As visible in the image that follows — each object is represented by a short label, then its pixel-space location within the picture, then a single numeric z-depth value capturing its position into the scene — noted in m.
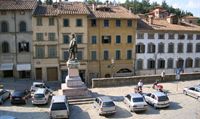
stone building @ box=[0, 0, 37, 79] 47.38
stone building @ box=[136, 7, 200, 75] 51.91
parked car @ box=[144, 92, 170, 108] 28.41
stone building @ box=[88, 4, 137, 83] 49.62
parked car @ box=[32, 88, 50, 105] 29.38
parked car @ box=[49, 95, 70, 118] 24.78
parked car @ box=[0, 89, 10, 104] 30.86
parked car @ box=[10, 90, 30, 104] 30.22
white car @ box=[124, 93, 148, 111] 27.23
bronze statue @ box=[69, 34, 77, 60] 32.68
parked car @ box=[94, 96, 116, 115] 26.08
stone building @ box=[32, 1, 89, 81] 47.81
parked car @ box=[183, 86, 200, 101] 32.12
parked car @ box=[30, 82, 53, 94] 35.88
